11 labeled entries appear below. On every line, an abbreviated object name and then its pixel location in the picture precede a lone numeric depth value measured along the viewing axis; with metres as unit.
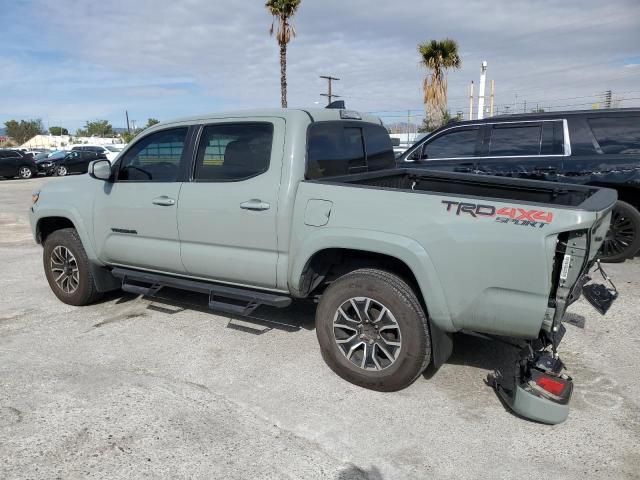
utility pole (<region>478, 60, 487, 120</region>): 22.21
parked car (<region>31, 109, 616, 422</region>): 2.97
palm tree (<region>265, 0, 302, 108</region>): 23.06
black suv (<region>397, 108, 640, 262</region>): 6.46
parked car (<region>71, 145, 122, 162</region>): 28.80
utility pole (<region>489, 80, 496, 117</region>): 23.77
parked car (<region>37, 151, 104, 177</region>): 26.02
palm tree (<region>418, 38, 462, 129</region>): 24.45
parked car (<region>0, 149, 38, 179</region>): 23.83
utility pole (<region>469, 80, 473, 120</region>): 26.64
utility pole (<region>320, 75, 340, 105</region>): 31.69
